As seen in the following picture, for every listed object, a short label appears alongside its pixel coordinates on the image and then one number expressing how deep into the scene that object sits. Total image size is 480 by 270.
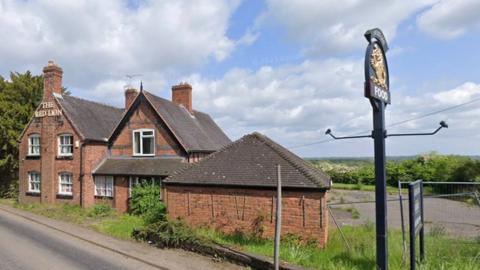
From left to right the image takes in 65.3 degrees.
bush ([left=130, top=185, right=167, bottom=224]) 20.07
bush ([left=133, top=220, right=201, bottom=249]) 13.16
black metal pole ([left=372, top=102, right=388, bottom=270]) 8.40
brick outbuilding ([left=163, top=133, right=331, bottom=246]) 13.45
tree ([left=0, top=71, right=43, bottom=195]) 29.44
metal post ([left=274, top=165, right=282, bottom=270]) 9.01
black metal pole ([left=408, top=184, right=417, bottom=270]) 7.96
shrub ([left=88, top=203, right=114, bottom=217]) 21.64
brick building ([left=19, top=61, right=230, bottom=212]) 22.66
